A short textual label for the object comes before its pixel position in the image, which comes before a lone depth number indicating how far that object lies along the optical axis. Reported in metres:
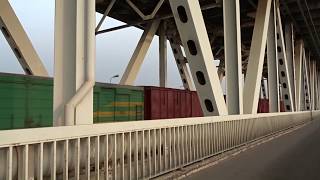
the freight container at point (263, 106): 26.73
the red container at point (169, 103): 13.35
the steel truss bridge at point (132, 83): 3.98
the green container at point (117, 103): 10.53
